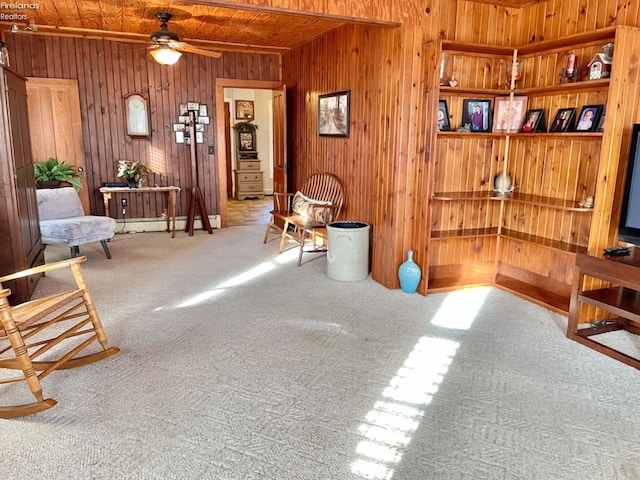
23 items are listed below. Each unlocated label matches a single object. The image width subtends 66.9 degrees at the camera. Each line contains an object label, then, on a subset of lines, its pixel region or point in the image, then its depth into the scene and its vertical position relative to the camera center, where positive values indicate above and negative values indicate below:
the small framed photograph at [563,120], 3.75 +0.24
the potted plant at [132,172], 6.40 -0.32
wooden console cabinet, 2.90 -0.93
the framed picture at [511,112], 4.14 +0.33
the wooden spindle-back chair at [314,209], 5.23 -0.67
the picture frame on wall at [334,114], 5.23 +0.39
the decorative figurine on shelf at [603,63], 3.33 +0.60
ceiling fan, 4.77 +1.00
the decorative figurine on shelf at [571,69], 3.60 +0.60
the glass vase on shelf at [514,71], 4.06 +0.67
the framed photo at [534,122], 4.02 +0.24
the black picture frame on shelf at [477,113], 4.28 +0.33
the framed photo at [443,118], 4.18 +0.27
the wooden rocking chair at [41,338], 2.34 -1.07
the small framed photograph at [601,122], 3.46 +0.21
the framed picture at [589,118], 3.53 +0.24
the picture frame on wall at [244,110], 10.28 +0.81
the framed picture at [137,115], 6.59 +0.44
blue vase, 4.14 -1.05
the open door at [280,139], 6.55 +0.13
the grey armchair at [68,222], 4.95 -0.78
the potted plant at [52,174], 5.77 -0.32
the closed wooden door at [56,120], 6.18 +0.35
